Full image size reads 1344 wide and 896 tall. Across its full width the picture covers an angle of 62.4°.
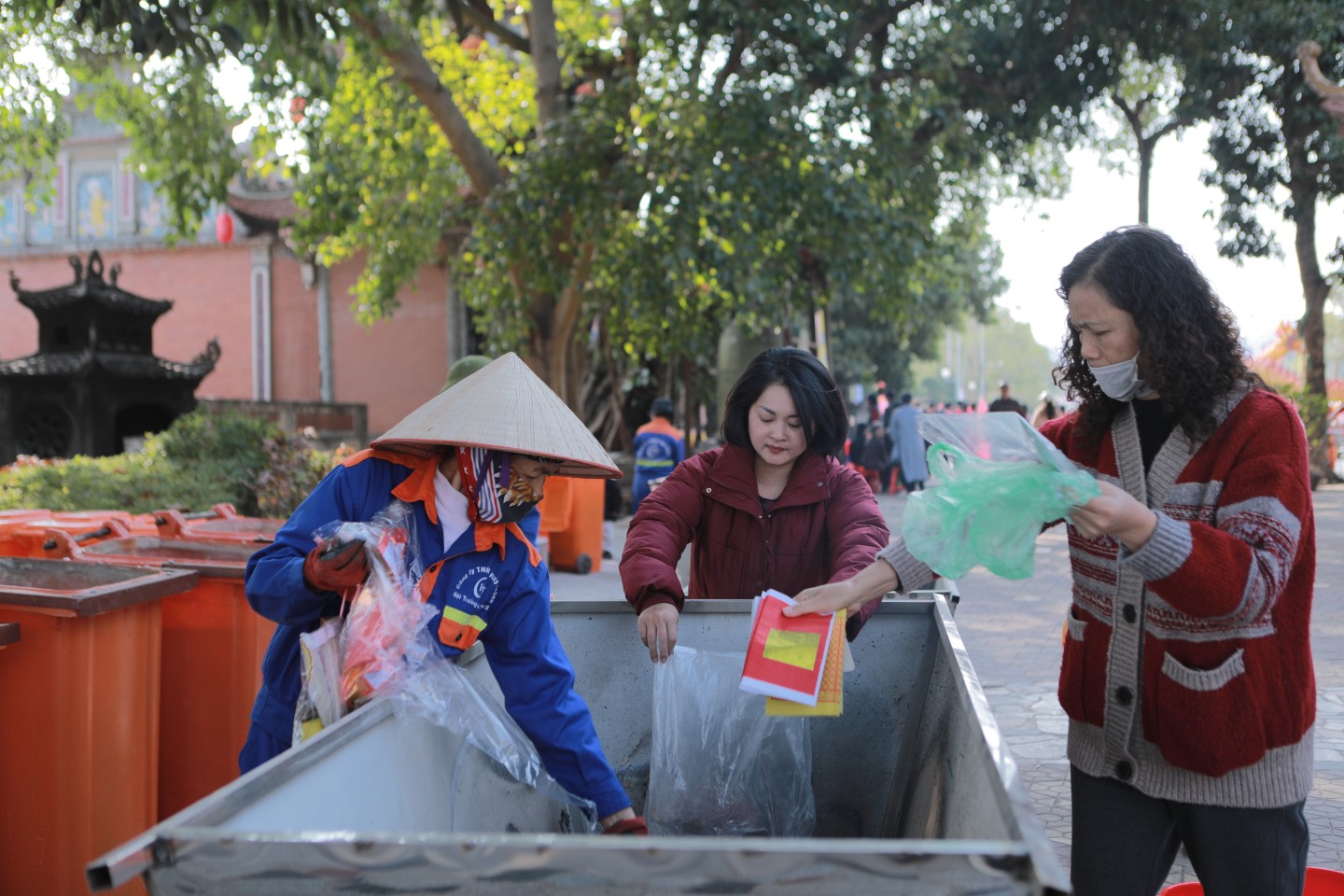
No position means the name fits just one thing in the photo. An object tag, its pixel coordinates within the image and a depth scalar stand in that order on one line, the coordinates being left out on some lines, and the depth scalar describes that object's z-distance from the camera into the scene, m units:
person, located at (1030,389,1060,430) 6.67
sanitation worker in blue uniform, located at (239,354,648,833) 2.31
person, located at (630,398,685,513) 10.52
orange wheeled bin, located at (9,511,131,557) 4.06
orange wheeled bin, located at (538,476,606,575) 9.57
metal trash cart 1.38
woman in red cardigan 1.85
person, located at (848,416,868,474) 21.12
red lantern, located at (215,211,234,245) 21.05
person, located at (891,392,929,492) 17.64
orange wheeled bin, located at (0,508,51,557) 4.11
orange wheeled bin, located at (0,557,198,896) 2.86
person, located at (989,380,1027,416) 12.38
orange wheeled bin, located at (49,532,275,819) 3.53
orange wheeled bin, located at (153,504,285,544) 4.29
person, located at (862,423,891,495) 19.77
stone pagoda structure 12.74
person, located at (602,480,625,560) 14.29
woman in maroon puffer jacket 3.02
